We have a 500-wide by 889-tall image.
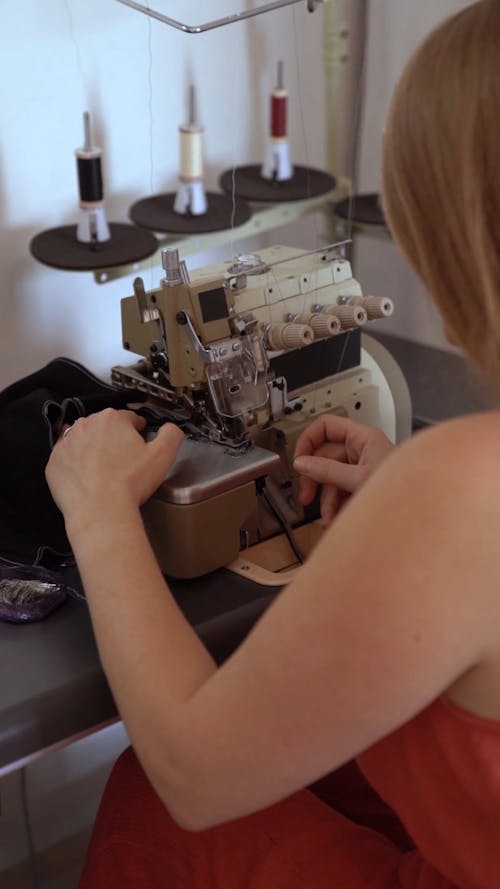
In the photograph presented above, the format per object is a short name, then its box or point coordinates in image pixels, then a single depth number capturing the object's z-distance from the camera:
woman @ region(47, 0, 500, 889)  0.86
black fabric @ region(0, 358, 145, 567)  1.43
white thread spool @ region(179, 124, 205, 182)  2.41
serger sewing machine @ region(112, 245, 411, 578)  1.37
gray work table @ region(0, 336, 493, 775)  1.15
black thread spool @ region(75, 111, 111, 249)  2.23
